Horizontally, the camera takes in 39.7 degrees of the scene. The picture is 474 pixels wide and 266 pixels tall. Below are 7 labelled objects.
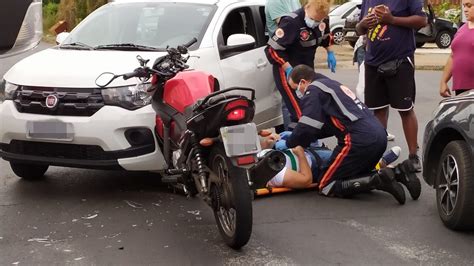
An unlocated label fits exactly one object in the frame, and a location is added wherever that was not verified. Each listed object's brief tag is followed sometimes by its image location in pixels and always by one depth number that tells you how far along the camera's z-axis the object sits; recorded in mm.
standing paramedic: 6688
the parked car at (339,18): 23172
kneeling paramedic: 5316
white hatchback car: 5066
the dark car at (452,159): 4398
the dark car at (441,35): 21062
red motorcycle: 4102
